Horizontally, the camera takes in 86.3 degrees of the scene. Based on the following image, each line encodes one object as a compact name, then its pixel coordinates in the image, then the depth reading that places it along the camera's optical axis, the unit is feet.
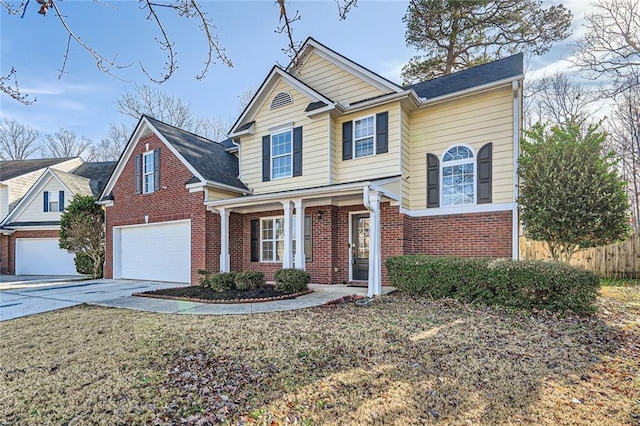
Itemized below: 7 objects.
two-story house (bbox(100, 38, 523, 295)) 29.86
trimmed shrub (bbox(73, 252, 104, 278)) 49.19
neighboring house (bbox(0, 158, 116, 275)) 57.77
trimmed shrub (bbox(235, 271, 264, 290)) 29.25
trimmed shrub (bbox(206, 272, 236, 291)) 29.66
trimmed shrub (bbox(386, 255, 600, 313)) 19.97
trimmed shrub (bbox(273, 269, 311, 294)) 27.84
